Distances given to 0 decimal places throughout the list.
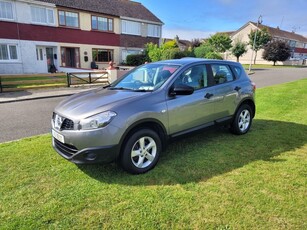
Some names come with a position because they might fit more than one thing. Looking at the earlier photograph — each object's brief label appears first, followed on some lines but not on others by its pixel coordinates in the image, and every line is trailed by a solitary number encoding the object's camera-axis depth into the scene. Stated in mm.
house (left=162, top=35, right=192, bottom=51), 64681
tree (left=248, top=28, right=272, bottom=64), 44841
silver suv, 3373
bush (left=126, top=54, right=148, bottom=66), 25625
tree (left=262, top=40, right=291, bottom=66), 44188
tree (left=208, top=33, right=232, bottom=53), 40750
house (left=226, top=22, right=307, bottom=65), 54188
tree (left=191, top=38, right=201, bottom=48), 48531
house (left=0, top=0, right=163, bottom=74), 19312
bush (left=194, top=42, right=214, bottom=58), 26969
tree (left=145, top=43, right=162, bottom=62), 23300
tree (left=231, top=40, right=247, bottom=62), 38969
